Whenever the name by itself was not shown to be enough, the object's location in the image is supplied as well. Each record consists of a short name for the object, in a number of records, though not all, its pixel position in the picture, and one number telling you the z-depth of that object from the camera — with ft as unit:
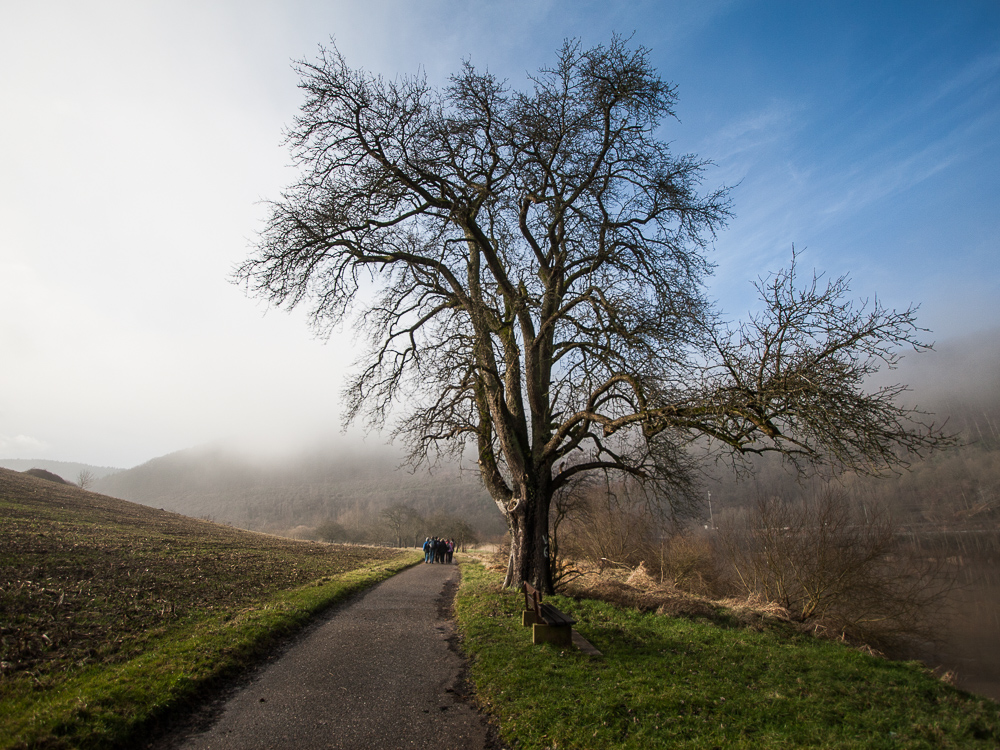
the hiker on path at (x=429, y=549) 91.56
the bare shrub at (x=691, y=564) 61.05
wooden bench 23.71
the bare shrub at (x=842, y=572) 42.50
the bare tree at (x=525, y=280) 33.01
